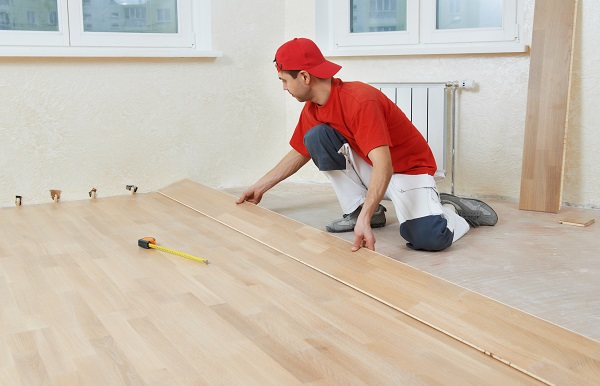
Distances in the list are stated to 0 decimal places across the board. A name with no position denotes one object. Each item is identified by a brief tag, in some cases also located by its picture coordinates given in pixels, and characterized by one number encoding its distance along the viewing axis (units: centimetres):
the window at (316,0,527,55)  414
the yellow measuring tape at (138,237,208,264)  291
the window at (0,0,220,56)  413
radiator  421
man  286
